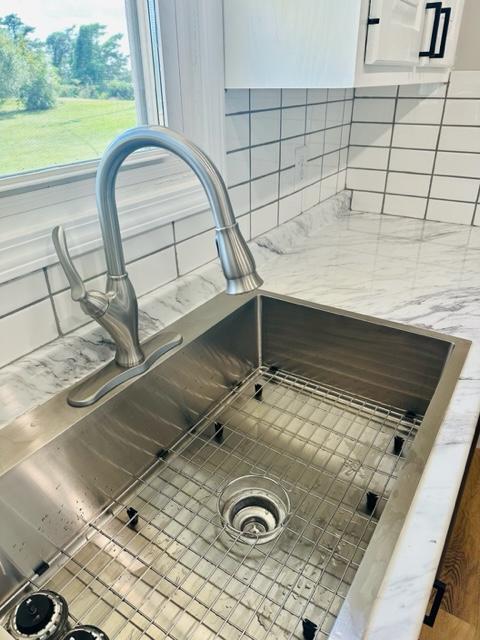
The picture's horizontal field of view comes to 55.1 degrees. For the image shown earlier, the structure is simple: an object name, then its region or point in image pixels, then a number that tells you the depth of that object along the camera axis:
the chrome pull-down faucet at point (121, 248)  0.57
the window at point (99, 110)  0.69
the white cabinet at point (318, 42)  0.81
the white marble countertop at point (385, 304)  0.50
